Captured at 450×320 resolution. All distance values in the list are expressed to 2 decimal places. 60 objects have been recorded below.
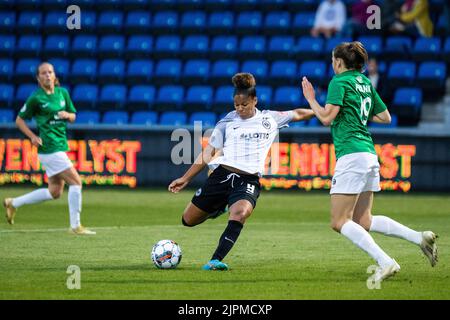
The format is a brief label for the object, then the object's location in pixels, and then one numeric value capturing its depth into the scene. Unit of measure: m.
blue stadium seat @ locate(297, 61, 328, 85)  22.60
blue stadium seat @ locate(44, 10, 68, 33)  26.48
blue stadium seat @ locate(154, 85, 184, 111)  23.36
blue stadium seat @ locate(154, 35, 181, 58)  24.91
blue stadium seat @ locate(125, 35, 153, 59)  25.12
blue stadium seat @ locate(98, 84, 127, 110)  23.80
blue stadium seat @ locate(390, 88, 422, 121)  21.66
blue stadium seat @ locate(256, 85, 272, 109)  22.06
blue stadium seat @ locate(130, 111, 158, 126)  22.89
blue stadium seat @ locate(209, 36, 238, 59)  24.30
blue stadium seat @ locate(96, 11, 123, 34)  26.14
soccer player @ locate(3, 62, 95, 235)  13.52
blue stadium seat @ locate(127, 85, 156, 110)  23.56
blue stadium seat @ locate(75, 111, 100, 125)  22.98
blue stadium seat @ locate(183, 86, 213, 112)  23.06
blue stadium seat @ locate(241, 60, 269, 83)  23.38
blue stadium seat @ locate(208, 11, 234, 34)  25.12
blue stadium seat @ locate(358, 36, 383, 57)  22.98
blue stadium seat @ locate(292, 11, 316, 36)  24.52
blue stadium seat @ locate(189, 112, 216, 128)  21.95
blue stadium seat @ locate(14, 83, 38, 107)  24.30
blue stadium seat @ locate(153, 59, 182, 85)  24.23
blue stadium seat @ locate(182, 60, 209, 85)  23.97
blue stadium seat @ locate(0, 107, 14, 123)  23.36
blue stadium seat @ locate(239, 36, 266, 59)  24.05
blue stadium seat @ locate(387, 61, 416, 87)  22.47
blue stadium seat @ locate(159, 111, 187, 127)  22.47
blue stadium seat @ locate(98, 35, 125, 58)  25.38
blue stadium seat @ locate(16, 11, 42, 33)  26.77
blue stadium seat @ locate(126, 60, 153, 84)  24.45
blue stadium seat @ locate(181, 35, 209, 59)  24.61
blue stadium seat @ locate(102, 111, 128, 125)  22.98
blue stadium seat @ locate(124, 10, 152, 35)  25.88
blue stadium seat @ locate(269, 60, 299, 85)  23.31
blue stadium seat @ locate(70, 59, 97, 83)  24.84
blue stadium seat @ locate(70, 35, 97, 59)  25.59
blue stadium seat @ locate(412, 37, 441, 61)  22.91
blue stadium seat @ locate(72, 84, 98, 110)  23.91
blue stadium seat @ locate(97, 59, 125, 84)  24.67
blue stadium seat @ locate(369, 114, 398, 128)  20.90
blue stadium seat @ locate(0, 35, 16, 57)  26.17
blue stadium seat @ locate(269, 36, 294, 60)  23.86
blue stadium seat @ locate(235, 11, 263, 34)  24.96
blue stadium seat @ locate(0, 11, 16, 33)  26.88
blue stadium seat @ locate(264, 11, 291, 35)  24.69
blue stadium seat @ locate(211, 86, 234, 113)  22.69
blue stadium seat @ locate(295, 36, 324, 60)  23.50
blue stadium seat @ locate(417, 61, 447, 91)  22.28
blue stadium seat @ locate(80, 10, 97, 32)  26.19
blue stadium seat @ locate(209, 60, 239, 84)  23.58
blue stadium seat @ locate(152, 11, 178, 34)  25.63
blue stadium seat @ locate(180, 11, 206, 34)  25.38
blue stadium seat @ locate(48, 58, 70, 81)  24.88
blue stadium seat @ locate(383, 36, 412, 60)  23.15
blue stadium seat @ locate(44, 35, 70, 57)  25.78
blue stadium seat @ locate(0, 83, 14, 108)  24.31
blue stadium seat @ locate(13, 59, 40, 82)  25.16
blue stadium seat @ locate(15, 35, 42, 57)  25.97
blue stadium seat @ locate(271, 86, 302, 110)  22.28
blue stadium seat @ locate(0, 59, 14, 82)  25.42
